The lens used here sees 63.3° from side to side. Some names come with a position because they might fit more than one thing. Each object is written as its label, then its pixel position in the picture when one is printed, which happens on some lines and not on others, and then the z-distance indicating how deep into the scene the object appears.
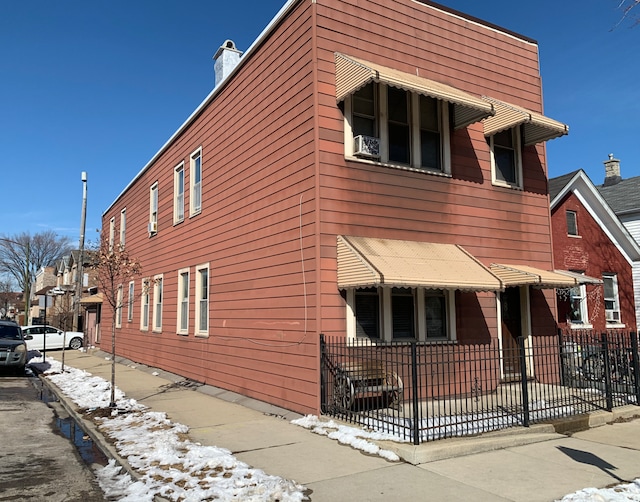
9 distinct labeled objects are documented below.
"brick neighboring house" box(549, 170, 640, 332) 16.78
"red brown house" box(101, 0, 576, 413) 9.04
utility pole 28.25
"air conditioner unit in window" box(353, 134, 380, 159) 9.41
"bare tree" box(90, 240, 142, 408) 10.41
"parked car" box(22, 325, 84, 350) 29.03
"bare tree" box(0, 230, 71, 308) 67.56
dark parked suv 17.06
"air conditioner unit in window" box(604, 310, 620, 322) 17.62
